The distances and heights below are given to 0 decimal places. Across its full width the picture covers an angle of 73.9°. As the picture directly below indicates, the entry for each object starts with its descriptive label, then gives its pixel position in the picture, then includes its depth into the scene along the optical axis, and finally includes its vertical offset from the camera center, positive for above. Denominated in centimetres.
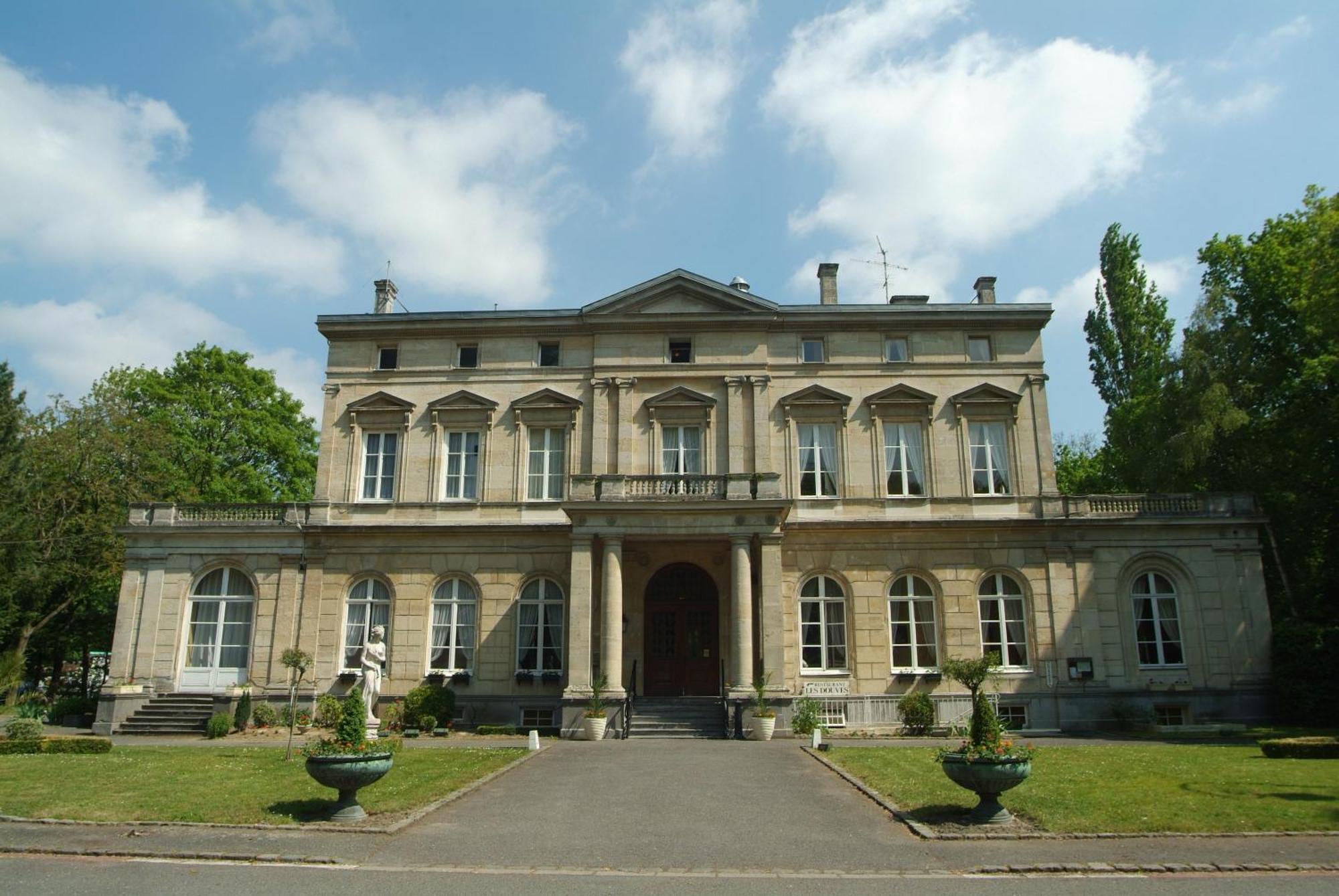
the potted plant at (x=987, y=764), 1126 -150
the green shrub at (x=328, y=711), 2492 -182
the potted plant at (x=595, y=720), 2303 -191
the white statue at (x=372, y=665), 2042 -46
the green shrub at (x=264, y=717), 2584 -201
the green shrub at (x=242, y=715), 2519 -192
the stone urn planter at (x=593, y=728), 2302 -212
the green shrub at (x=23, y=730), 1961 -181
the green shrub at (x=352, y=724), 1182 -102
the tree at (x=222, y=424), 3931 +982
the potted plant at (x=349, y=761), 1155 -148
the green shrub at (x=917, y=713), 2433 -188
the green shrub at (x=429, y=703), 2484 -161
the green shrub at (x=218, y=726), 2412 -214
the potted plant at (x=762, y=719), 2273 -187
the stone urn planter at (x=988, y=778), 1123 -169
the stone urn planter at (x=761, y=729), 2270 -212
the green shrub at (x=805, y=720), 2369 -200
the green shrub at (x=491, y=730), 2497 -233
